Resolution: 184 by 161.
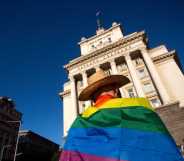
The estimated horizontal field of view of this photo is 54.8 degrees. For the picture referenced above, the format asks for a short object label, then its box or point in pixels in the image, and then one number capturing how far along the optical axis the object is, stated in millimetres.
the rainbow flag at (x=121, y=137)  1021
